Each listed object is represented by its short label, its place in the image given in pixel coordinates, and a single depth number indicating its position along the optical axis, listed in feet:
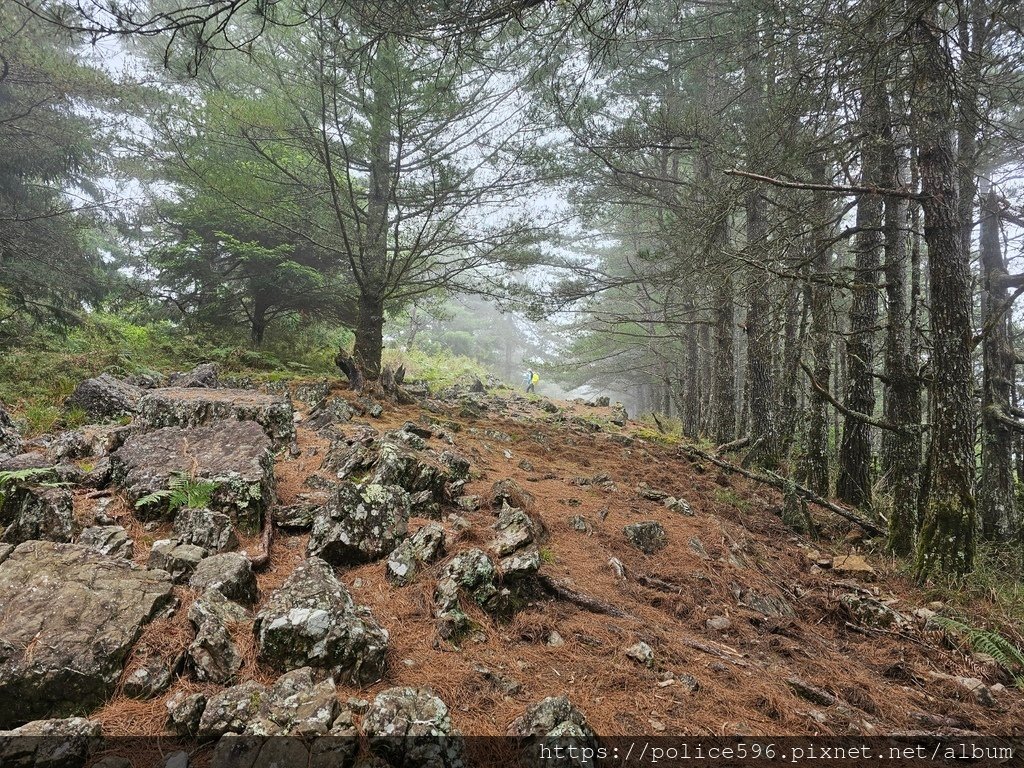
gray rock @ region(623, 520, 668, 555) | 12.28
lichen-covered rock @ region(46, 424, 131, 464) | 11.80
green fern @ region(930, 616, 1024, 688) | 9.27
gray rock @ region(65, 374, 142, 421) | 17.75
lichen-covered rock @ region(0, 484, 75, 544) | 8.34
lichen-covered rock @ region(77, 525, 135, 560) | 8.27
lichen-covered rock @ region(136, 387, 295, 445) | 13.99
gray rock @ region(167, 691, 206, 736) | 5.39
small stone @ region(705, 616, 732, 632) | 9.34
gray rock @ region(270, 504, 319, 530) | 10.08
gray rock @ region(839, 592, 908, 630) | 10.63
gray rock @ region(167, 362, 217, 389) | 19.99
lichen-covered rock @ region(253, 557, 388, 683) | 6.37
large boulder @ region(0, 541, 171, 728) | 5.53
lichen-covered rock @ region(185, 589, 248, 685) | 6.09
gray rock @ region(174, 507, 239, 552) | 8.73
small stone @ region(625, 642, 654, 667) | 7.52
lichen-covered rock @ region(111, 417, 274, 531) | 9.79
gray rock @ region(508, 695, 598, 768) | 5.32
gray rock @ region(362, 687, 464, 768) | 5.22
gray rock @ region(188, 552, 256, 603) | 7.54
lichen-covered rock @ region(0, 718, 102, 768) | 4.67
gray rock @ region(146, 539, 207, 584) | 7.93
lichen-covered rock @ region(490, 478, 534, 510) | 12.63
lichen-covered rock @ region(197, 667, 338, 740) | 5.24
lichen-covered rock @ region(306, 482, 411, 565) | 9.18
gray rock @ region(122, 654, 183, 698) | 5.90
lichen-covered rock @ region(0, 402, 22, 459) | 11.48
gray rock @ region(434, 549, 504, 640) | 7.73
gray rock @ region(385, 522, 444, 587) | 8.90
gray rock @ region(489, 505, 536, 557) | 9.93
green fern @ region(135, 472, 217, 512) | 9.41
